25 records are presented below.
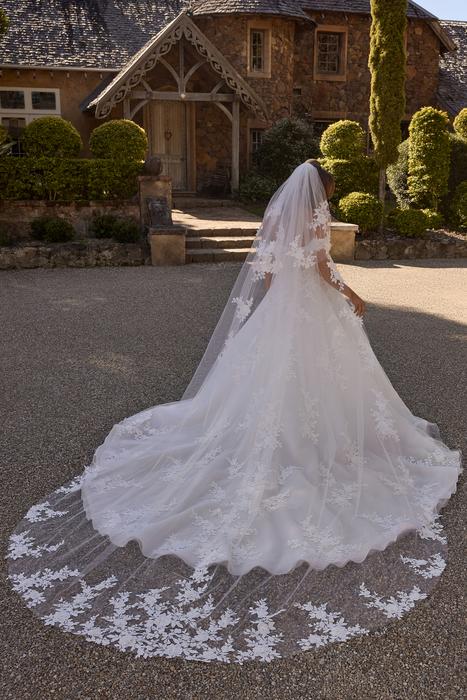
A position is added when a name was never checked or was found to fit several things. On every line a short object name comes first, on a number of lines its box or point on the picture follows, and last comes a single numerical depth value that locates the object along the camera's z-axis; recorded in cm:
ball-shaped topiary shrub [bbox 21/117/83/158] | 1180
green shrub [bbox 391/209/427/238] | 1277
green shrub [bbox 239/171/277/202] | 1658
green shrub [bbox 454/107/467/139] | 1420
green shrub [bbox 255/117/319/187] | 1689
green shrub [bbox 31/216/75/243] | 1136
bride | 265
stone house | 1619
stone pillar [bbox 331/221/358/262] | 1184
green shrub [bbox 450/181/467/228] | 1350
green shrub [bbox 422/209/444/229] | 1297
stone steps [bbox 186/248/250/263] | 1140
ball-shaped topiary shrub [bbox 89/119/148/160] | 1208
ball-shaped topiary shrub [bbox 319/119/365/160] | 1343
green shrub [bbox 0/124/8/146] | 1160
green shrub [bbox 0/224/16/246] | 1117
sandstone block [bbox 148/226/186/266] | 1101
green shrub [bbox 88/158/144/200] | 1180
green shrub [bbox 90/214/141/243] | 1155
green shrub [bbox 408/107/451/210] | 1333
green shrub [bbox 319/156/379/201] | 1337
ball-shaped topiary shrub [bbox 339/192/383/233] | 1252
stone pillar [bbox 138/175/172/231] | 1197
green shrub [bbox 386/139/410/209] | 1470
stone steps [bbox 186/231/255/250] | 1180
